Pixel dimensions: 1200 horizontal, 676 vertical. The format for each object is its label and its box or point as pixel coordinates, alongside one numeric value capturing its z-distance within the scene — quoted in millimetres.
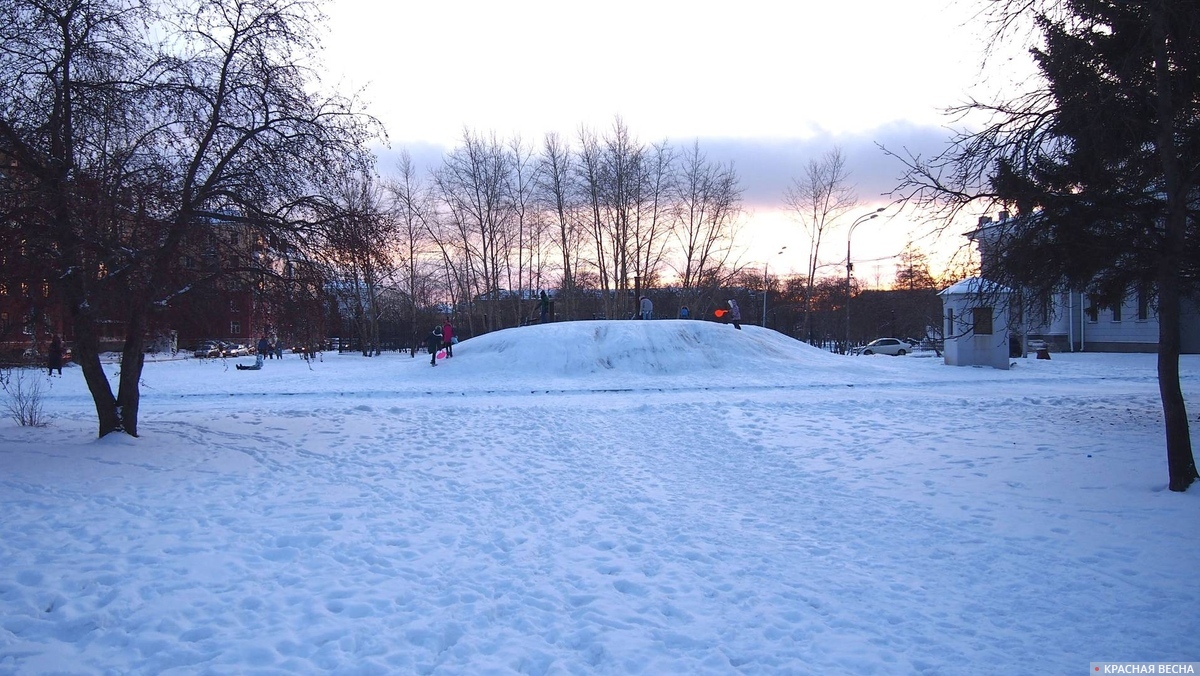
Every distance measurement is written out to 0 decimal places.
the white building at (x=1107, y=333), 37031
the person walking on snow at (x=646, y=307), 35406
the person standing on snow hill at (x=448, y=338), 29391
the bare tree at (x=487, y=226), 49281
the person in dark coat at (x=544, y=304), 35703
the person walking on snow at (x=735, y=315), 34056
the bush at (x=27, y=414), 12023
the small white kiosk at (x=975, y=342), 28578
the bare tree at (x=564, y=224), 48438
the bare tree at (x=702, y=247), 50750
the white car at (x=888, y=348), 48344
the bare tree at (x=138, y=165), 9180
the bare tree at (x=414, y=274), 50125
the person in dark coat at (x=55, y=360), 25252
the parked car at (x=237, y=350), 48838
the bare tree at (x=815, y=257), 50906
